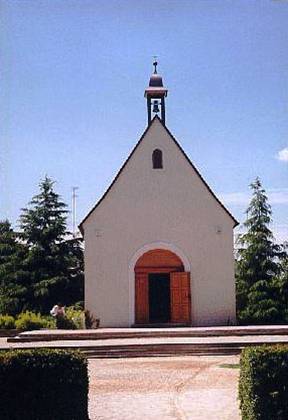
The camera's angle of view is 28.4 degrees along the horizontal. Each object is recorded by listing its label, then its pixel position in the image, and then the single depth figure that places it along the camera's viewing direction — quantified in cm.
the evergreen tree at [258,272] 3250
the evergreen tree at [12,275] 3738
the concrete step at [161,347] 1912
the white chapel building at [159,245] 2669
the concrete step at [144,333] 2227
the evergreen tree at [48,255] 3759
